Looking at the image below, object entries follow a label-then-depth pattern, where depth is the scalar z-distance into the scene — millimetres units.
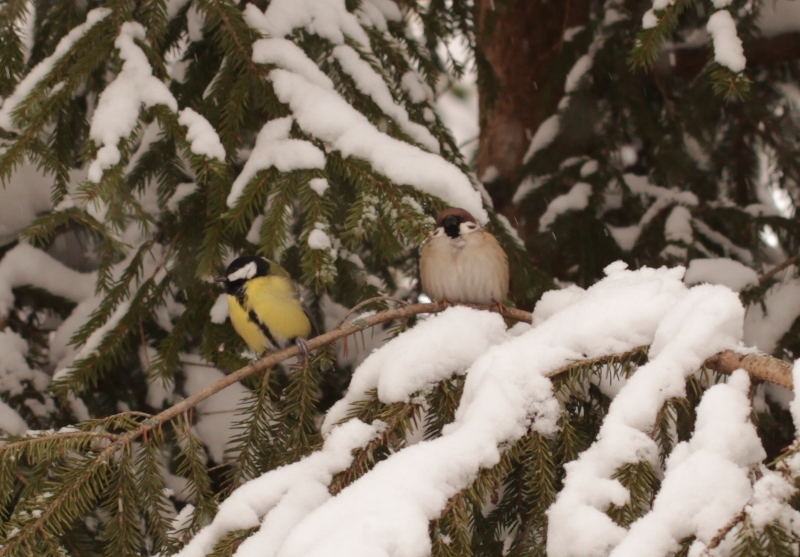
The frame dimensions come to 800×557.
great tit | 6660
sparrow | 6687
